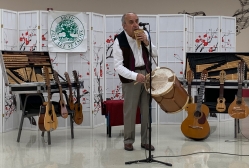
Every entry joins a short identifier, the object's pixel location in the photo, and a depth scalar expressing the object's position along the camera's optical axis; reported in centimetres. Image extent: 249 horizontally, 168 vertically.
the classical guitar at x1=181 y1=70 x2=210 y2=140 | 500
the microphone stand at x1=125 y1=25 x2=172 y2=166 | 389
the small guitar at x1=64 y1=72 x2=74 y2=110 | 527
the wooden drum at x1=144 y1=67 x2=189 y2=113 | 381
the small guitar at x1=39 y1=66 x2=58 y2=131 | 472
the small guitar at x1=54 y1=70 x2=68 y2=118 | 498
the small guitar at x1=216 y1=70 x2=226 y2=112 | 512
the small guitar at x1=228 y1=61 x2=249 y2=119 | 499
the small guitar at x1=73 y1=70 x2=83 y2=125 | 542
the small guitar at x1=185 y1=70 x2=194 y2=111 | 525
